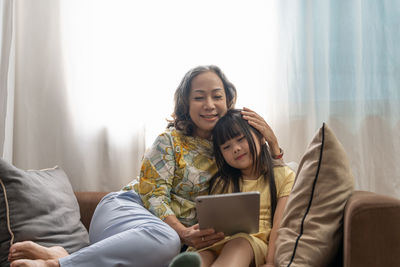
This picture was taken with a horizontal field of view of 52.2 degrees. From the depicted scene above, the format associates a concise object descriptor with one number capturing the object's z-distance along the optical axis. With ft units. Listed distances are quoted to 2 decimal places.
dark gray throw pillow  4.78
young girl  4.69
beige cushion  3.67
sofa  3.36
